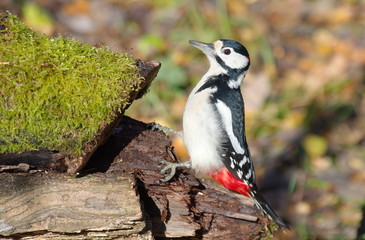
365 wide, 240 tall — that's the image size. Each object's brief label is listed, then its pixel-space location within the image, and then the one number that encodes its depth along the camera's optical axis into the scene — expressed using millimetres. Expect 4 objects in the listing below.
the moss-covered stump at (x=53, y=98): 5426
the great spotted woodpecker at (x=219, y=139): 7055
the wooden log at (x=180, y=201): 6059
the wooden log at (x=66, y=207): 5293
